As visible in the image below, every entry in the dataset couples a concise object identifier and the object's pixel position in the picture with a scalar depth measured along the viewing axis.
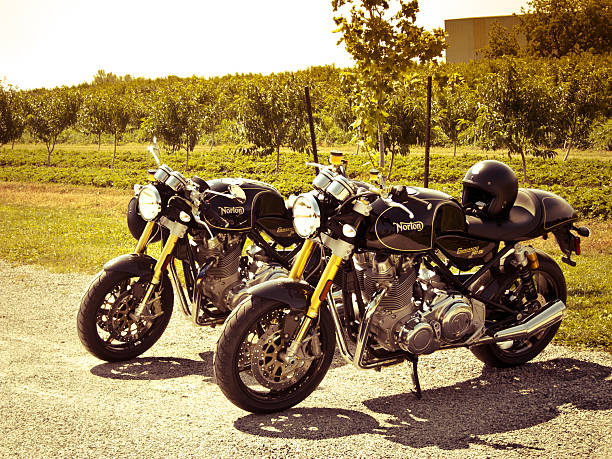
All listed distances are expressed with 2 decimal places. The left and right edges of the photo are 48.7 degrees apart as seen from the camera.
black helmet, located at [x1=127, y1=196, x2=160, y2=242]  6.58
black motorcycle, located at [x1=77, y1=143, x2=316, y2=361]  5.71
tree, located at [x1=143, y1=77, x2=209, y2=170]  41.44
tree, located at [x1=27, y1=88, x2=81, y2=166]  48.12
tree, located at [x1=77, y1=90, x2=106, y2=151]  49.62
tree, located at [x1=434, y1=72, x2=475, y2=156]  37.84
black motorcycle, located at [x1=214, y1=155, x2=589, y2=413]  4.59
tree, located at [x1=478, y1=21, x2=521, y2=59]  72.96
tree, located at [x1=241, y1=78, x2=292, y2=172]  35.16
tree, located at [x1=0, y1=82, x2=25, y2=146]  48.31
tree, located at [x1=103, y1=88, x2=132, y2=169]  49.50
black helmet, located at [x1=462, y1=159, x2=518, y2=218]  5.37
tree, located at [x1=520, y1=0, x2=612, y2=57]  61.47
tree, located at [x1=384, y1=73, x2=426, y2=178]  24.06
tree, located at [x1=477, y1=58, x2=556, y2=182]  26.02
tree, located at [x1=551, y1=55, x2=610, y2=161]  34.78
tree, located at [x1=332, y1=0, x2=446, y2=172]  11.46
